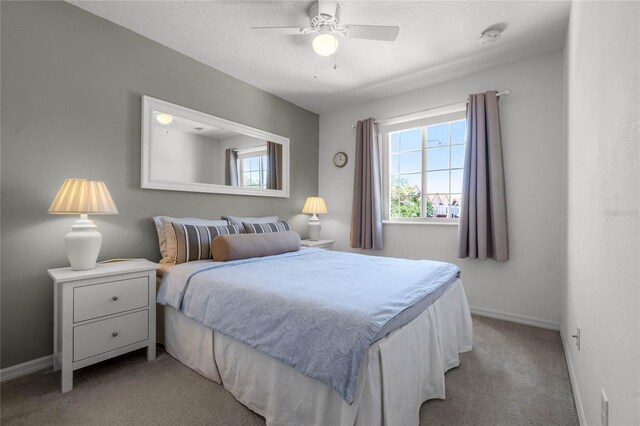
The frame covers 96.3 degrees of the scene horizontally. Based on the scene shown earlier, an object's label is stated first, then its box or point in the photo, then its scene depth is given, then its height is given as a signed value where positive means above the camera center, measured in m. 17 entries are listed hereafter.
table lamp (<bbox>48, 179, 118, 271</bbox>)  1.81 +0.02
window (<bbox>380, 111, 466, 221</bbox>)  3.29 +0.58
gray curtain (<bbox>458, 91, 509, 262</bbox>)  2.83 +0.29
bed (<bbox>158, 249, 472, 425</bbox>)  1.17 -0.69
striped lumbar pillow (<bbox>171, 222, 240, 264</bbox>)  2.35 -0.23
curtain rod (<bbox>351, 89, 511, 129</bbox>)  2.84 +1.23
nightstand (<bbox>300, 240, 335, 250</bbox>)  3.63 -0.38
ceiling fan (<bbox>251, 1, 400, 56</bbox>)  2.06 +1.36
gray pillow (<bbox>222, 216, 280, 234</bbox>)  2.98 -0.05
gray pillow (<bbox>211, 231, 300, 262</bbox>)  2.32 -0.27
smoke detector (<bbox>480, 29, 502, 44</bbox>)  2.38 +1.51
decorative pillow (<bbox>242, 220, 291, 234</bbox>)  2.92 -0.14
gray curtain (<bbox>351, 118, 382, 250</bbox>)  3.67 +0.30
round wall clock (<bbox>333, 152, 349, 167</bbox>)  4.13 +0.80
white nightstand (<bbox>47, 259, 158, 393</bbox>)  1.70 -0.64
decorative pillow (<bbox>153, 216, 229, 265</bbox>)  2.37 -0.19
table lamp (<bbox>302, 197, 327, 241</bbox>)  3.92 +0.05
